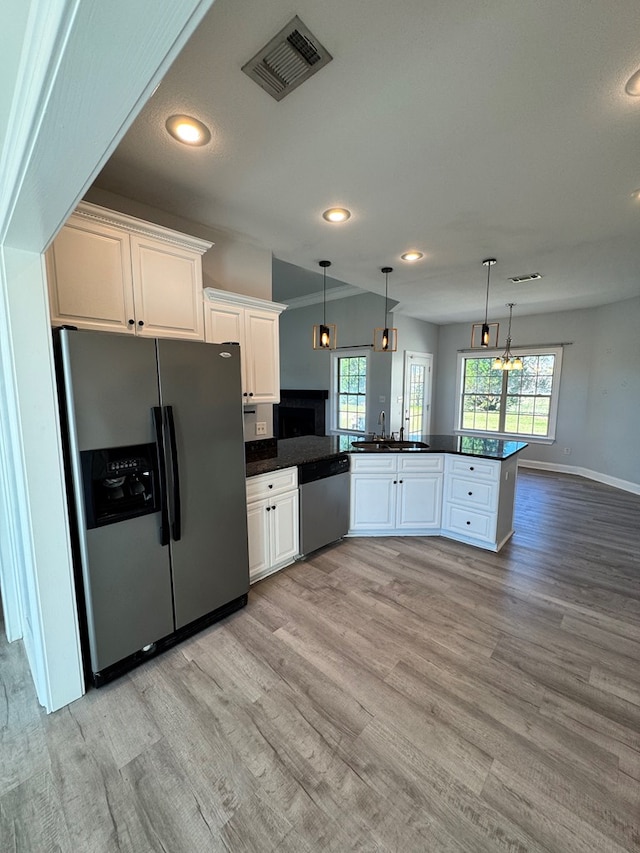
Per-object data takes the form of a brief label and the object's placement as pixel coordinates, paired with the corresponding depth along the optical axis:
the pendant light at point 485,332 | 3.50
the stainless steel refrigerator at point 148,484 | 1.63
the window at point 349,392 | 6.04
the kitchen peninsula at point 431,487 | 3.15
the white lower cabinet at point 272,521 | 2.54
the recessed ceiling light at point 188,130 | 1.64
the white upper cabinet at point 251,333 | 2.56
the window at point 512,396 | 6.21
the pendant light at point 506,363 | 4.42
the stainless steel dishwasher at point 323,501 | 2.94
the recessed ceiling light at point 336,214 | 2.52
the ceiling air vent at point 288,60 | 1.26
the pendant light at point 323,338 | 3.21
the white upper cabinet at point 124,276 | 1.84
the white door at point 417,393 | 6.31
